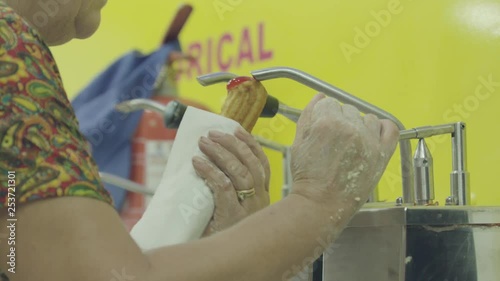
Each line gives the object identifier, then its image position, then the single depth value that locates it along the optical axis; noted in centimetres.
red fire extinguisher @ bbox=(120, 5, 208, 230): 225
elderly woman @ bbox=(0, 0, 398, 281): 101
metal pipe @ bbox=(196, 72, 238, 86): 137
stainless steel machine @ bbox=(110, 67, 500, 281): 124
